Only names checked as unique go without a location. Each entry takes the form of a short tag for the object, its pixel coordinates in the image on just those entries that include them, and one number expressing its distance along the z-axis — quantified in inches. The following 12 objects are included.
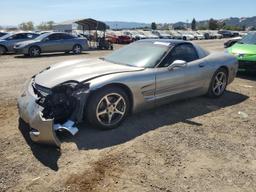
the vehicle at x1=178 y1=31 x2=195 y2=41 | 1271.6
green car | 255.7
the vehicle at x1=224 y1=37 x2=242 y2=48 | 398.0
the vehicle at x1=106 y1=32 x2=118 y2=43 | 924.4
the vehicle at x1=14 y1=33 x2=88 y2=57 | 458.2
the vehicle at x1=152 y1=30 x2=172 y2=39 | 1266.5
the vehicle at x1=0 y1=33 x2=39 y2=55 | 501.7
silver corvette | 121.8
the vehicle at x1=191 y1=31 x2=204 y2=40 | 1345.4
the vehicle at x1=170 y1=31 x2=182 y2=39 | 1242.3
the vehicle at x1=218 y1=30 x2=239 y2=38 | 1524.4
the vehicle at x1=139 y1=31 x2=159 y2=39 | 1151.2
